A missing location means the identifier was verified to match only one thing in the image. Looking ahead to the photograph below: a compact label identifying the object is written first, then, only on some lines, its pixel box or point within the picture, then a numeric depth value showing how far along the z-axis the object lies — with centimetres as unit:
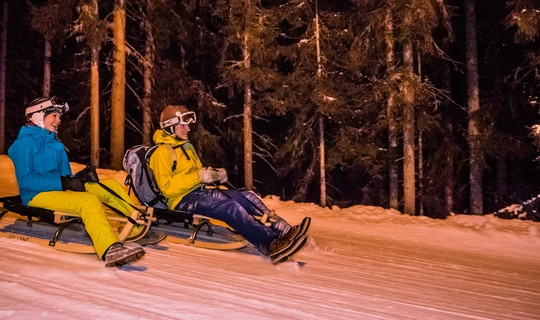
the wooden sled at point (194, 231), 646
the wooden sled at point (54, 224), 536
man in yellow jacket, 587
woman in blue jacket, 499
